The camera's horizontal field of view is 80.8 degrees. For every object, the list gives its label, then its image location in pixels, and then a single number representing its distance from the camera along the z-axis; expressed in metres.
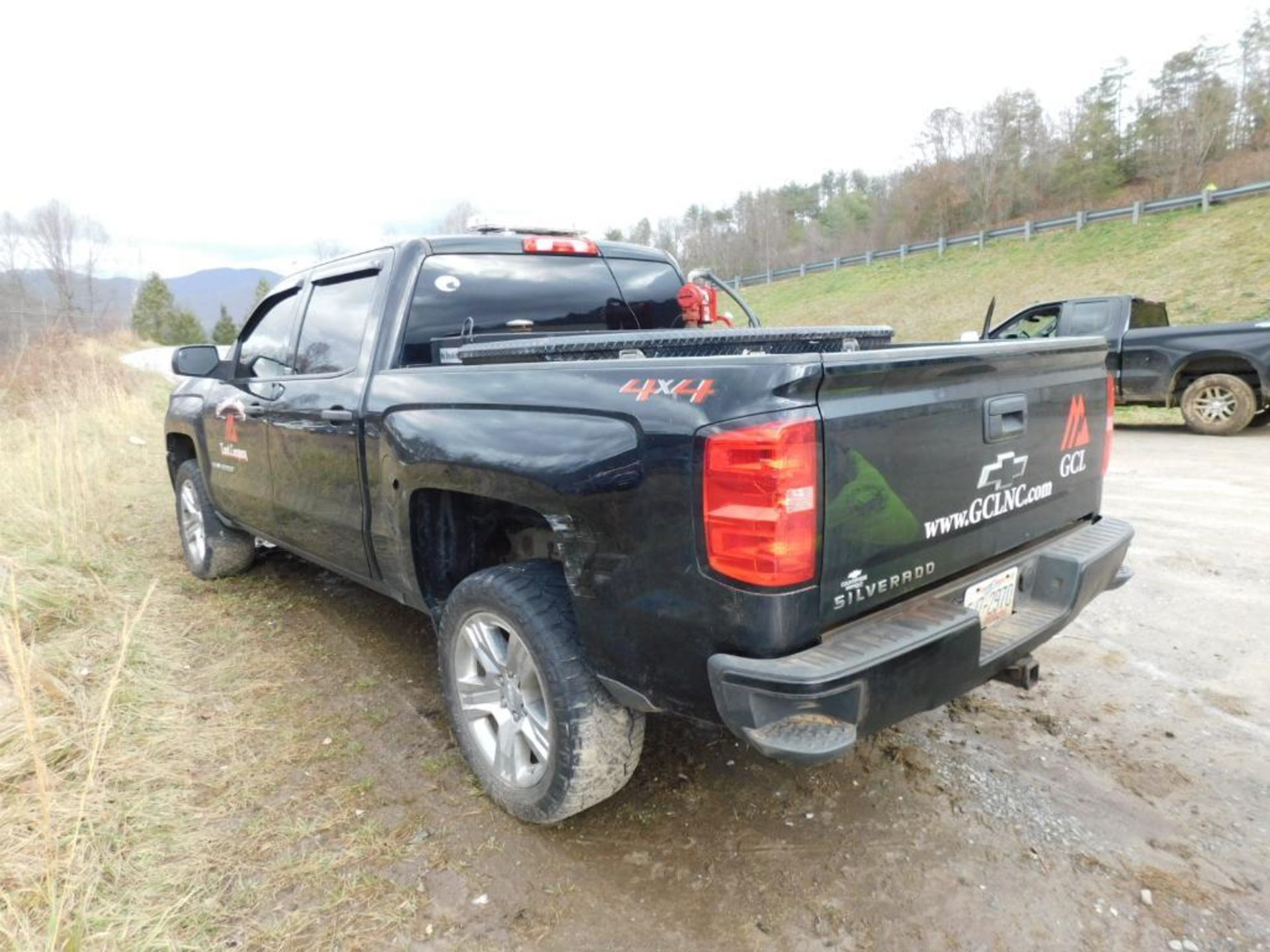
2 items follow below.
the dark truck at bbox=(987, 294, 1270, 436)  8.16
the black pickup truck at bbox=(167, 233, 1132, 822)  1.67
